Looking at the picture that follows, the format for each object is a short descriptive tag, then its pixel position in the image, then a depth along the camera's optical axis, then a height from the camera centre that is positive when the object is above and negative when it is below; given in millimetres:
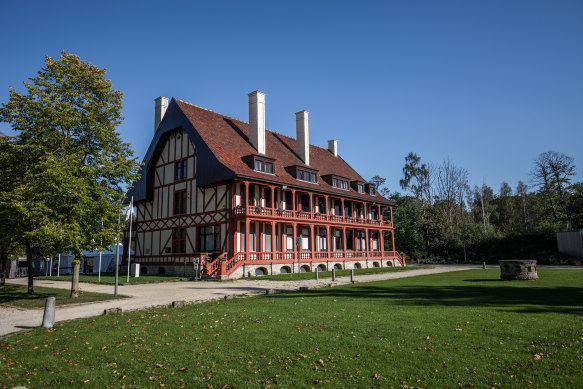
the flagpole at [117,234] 15766 +1113
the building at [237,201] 26500 +4560
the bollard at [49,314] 9586 -1322
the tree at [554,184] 44188 +7950
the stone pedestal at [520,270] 17844 -985
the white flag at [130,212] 16756 +2231
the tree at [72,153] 14070 +4531
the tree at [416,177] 57938 +11618
